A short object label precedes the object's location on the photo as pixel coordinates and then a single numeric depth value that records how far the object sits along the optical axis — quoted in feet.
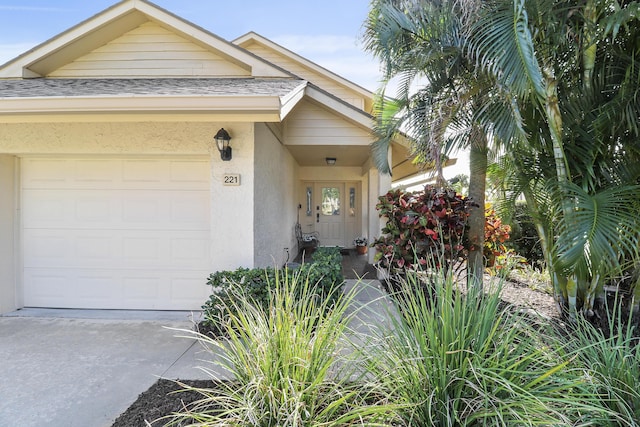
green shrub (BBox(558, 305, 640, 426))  6.17
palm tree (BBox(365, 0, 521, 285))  15.92
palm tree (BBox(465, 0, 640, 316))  10.14
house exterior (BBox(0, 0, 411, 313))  15.92
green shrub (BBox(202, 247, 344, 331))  13.78
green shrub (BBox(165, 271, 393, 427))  5.84
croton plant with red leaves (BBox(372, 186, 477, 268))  17.95
